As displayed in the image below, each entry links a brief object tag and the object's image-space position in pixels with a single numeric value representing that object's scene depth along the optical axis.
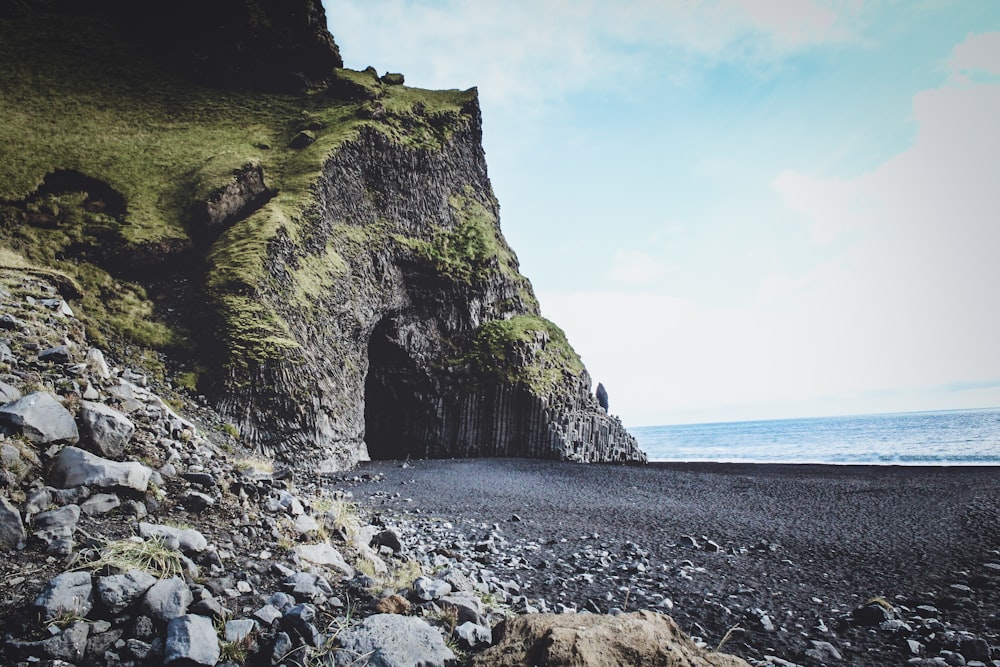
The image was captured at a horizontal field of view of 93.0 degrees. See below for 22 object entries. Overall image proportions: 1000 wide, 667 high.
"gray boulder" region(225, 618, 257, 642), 3.16
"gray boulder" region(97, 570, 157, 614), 3.08
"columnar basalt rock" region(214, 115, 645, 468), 21.16
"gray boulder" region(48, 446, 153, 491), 4.23
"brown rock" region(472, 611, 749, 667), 2.98
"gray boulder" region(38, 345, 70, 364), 5.79
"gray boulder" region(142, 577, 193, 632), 3.12
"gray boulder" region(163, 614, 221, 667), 2.87
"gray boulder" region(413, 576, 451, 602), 4.48
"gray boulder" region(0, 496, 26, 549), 3.42
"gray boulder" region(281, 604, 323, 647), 3.33
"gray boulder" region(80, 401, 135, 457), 4.82
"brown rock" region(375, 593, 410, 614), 4.02
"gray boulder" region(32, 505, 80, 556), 3.50
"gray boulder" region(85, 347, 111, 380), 6.38
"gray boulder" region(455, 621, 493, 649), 3.80
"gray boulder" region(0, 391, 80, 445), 4.29
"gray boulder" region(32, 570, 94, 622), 2.89
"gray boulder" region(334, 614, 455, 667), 3.28
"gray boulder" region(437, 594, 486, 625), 4.20
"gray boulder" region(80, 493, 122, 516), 4.14
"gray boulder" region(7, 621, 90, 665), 2.65
